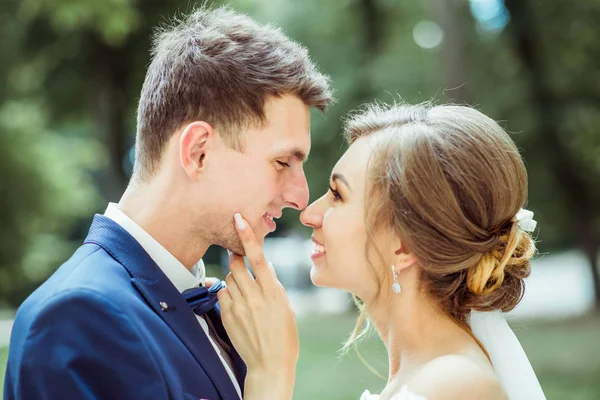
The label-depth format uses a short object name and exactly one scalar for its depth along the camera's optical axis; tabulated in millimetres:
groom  1802
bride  2020
